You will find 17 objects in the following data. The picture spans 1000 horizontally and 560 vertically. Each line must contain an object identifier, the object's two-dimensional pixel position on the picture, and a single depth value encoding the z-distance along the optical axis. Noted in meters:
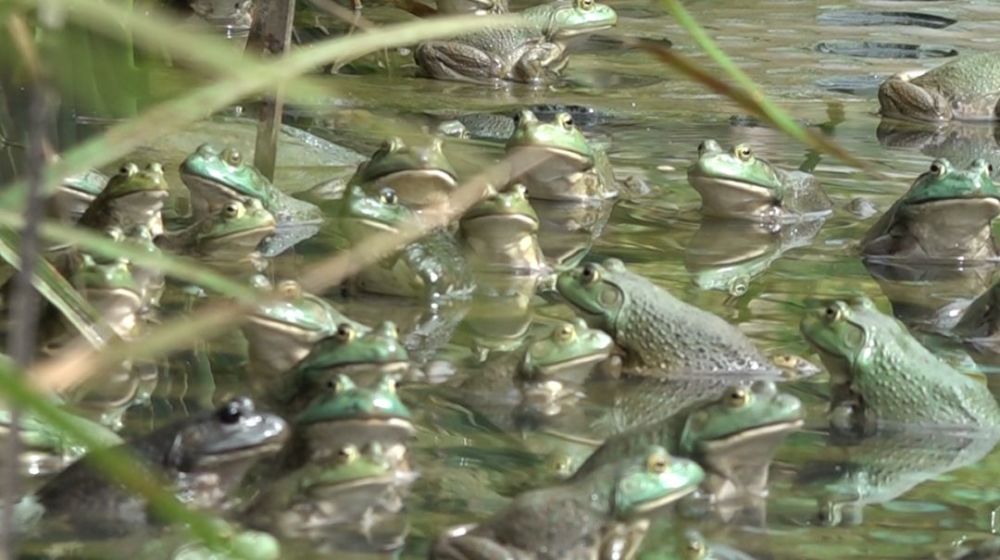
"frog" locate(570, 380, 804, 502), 7.74
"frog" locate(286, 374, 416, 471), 7.61
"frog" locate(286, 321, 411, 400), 8.40
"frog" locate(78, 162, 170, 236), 11.73
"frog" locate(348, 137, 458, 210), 12.44
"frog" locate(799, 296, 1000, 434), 8.98
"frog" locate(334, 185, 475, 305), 11.24
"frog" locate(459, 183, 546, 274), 11.76
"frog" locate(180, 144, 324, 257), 12.48
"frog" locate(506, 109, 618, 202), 13.61
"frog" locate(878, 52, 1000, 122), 19.03
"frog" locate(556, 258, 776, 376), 9.82
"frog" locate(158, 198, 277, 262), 11.91
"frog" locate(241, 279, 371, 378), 9.27
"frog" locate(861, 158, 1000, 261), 12.45
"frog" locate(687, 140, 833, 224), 13.82
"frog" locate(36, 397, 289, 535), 7.25
